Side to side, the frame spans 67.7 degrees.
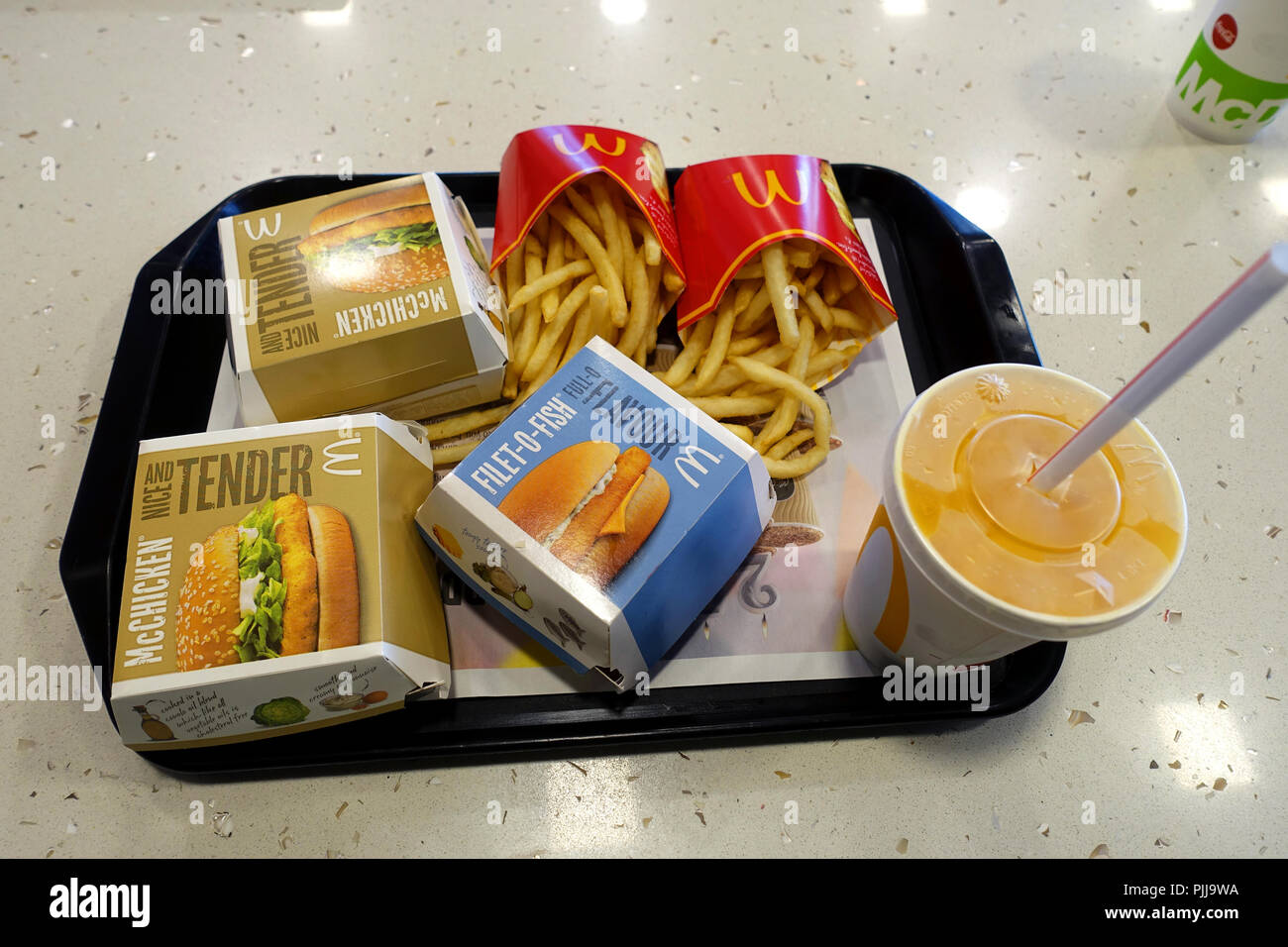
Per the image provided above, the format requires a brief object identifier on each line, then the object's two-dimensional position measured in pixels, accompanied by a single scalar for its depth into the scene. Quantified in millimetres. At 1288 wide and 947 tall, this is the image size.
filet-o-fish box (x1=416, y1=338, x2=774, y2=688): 356
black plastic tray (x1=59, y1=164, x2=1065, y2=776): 382
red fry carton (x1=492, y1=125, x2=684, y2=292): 431
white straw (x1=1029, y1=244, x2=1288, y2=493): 223
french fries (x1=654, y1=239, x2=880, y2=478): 425
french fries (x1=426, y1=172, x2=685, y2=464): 434
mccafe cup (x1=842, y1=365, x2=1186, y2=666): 309
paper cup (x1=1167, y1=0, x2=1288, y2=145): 494
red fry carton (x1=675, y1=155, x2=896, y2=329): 422
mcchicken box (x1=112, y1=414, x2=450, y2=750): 344
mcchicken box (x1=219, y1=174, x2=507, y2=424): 406
